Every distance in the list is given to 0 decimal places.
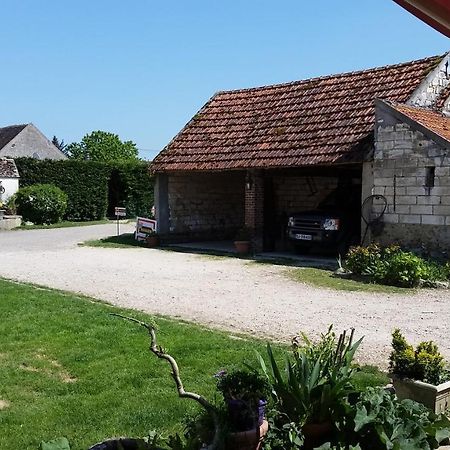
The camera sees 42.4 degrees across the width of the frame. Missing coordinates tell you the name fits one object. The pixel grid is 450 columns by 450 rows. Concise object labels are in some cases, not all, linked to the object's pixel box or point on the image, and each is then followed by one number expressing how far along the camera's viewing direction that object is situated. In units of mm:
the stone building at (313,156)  13344
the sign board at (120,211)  21053
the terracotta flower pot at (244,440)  3256
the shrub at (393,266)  11508
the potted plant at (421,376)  4379
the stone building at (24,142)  46250
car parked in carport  15320
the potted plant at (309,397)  3635
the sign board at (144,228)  19594
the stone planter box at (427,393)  4352
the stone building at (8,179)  28703
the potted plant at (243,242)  16922
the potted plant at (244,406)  3277
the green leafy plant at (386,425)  3479
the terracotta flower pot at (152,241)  19219
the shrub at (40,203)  27078
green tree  77125
